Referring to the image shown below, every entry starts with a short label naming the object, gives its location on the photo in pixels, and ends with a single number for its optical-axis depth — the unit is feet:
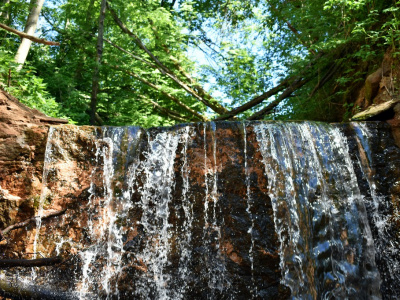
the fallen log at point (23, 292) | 7.28
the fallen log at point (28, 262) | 7.00
